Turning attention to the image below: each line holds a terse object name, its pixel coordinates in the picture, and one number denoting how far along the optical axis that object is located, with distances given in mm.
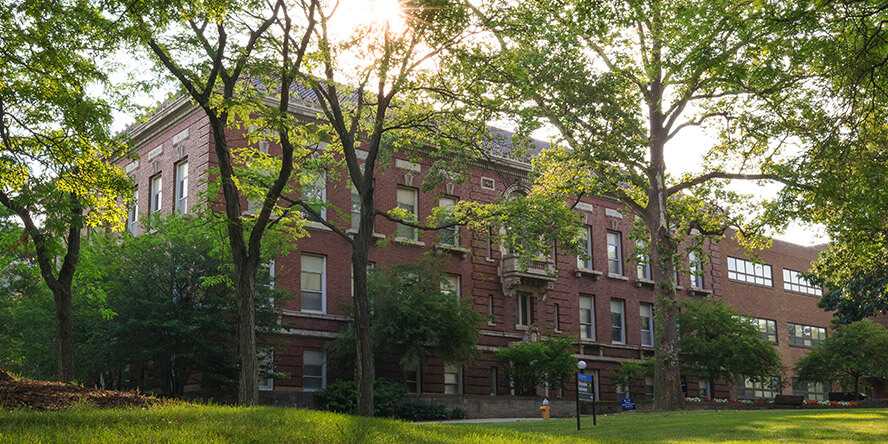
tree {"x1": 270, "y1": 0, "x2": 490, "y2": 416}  21406
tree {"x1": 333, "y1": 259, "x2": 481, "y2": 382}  32906
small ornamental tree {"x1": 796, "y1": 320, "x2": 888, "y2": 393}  50000
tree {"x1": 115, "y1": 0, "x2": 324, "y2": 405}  18516
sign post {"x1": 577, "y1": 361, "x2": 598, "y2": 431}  23261
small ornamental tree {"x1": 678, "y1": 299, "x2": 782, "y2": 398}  42344
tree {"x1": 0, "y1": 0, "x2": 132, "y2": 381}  16859
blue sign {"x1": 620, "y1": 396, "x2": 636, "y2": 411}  43334
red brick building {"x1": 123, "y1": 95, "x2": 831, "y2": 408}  35344
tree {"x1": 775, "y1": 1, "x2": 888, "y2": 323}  13008
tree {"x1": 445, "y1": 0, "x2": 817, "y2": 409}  21797
